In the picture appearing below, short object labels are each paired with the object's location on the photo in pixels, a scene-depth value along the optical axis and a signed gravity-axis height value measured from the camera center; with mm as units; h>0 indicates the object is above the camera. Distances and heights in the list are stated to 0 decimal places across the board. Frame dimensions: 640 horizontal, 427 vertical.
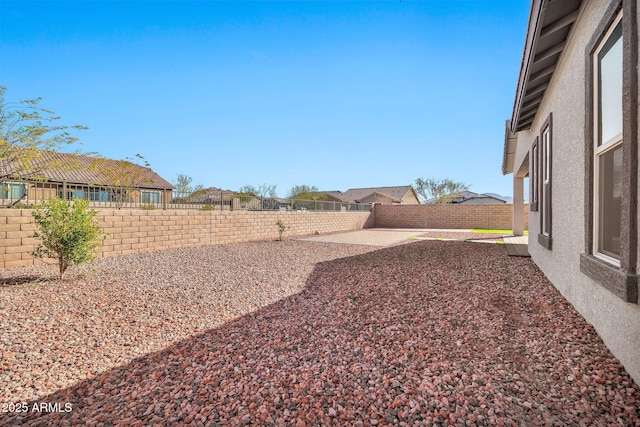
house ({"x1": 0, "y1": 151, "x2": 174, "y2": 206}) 6105 +740
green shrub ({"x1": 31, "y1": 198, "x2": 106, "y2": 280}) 4590 -292
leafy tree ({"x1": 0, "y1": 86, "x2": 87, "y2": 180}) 5934 +1616
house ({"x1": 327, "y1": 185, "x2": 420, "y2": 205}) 43816 +2638
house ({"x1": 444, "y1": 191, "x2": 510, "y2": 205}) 34781 +1745
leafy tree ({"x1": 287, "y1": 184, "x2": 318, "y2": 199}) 40219 +3210
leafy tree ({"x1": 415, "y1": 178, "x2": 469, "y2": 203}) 38750 +3136
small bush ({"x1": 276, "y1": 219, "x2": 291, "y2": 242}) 11594 -617
